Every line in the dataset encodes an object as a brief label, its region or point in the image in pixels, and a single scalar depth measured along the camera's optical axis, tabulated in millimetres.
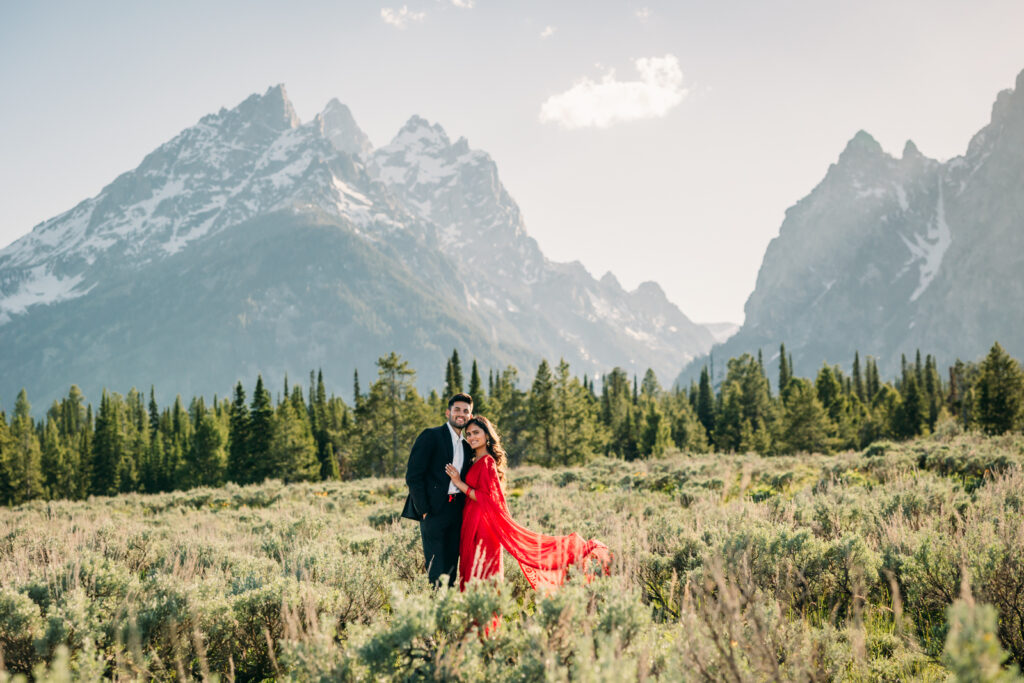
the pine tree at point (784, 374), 69394
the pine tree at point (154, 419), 80062
